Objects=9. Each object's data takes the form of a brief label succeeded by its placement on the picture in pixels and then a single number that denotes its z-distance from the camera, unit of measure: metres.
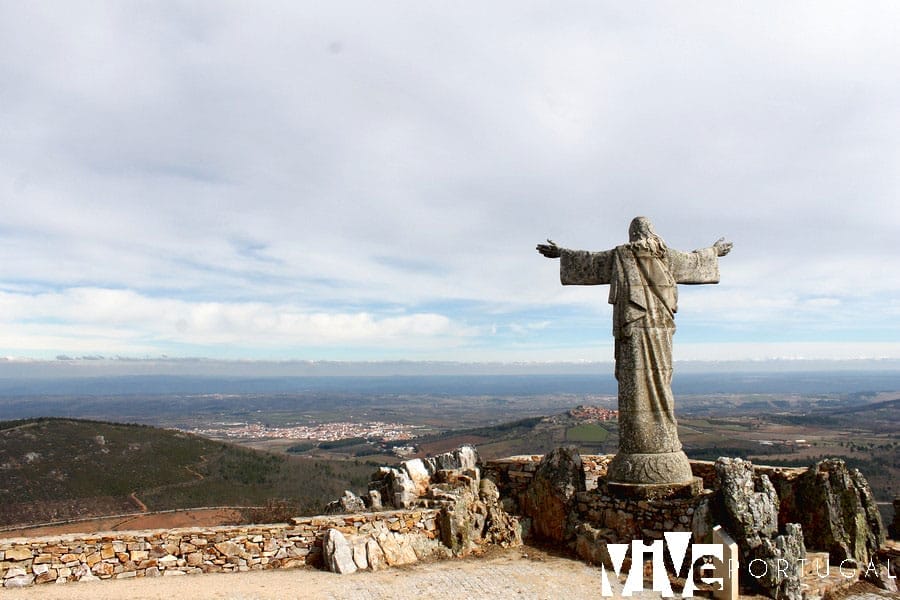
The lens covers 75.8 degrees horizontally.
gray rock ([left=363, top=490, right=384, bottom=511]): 11.80
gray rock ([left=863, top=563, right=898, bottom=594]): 9.15
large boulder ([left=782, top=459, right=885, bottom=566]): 9.70
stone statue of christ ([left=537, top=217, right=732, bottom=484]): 10.48
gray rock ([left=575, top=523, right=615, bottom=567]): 10.09
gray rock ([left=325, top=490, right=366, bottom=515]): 11.68
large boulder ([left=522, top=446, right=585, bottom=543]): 11.21
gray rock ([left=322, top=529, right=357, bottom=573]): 9.49
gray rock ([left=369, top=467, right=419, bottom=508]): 11.62
